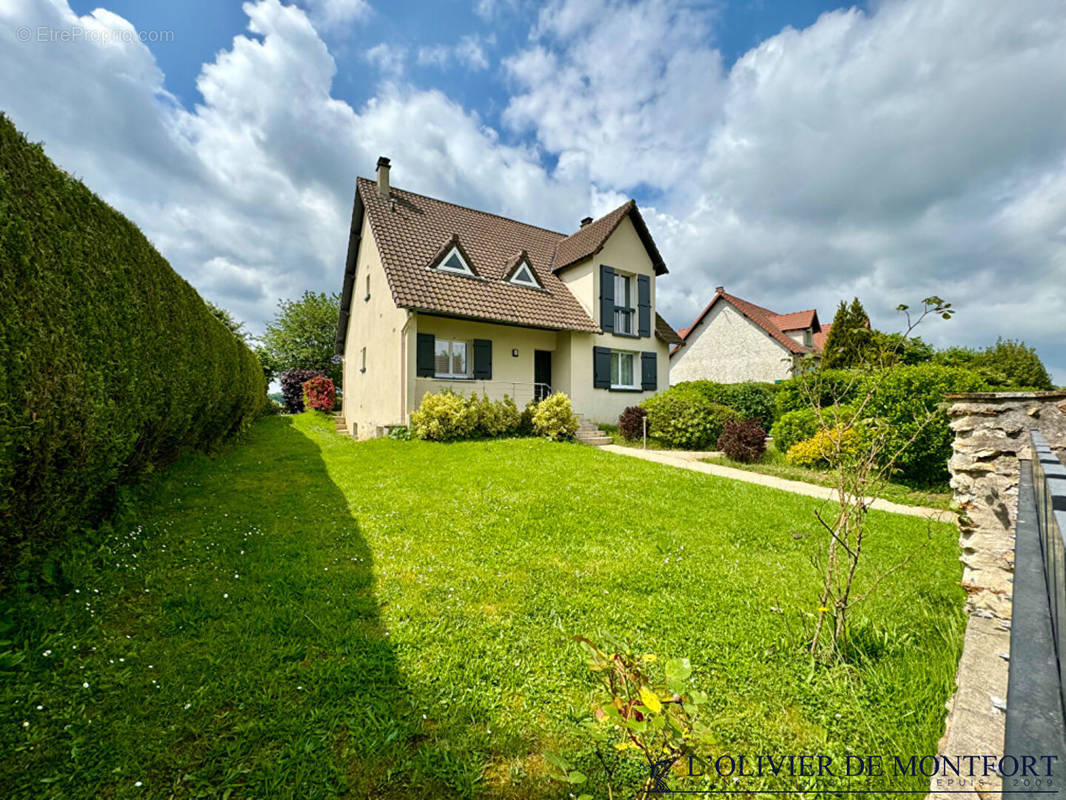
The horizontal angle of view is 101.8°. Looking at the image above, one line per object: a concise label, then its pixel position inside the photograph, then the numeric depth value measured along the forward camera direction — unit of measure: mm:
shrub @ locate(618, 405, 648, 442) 13539
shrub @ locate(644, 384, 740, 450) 12711
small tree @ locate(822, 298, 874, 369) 17980
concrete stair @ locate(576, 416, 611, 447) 13039
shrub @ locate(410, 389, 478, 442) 11016
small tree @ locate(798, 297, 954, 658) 2852
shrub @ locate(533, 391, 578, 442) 12164
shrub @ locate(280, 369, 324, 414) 27922
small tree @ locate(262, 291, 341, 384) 30859
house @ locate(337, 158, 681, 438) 12219
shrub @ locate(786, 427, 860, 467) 8547
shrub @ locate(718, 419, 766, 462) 10469
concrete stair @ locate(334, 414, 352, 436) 17547
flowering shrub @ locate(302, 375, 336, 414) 24188
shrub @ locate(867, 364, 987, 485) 7855
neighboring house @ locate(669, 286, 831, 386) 25125
